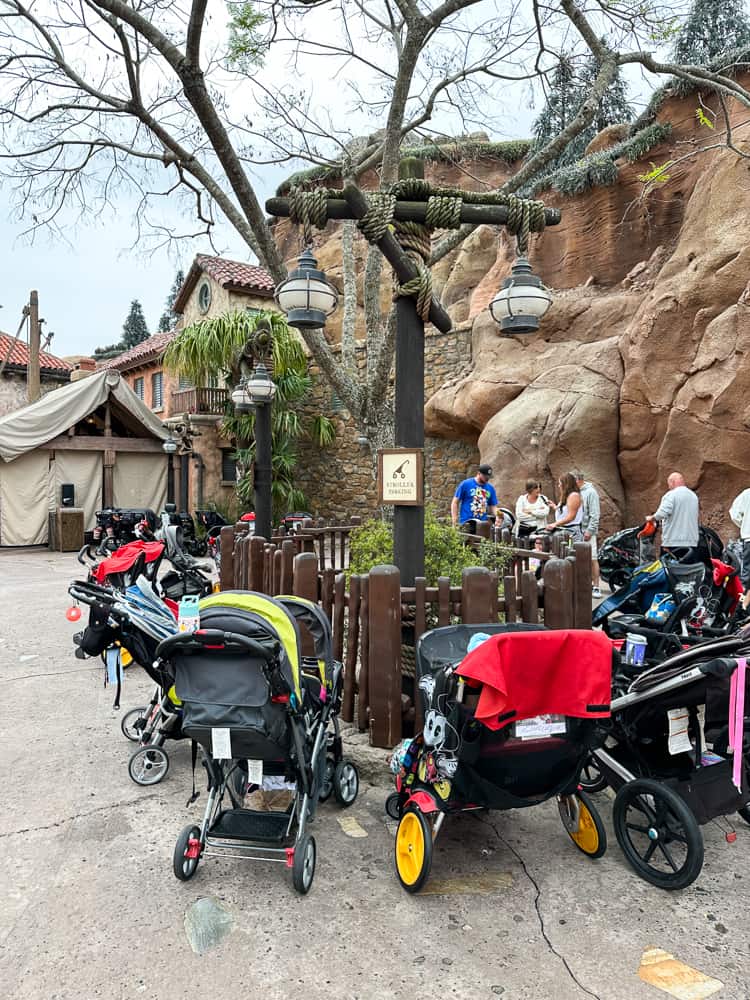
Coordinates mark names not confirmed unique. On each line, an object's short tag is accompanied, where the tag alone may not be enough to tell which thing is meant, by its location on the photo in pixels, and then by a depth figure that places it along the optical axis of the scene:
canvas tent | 16.47
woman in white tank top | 8.41
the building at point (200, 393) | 19.42
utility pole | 20.38
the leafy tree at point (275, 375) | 17.05
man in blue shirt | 8.43
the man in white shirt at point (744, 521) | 6.51
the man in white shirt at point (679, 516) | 7.25
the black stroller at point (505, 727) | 2.36
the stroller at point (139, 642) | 3.68
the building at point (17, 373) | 24.97
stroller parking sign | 4.05
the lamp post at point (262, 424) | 7.79
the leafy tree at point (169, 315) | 49.34
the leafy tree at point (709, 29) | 13.72
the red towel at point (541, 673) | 2.32
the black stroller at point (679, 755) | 2.46
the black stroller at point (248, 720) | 2.55
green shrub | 4.93
